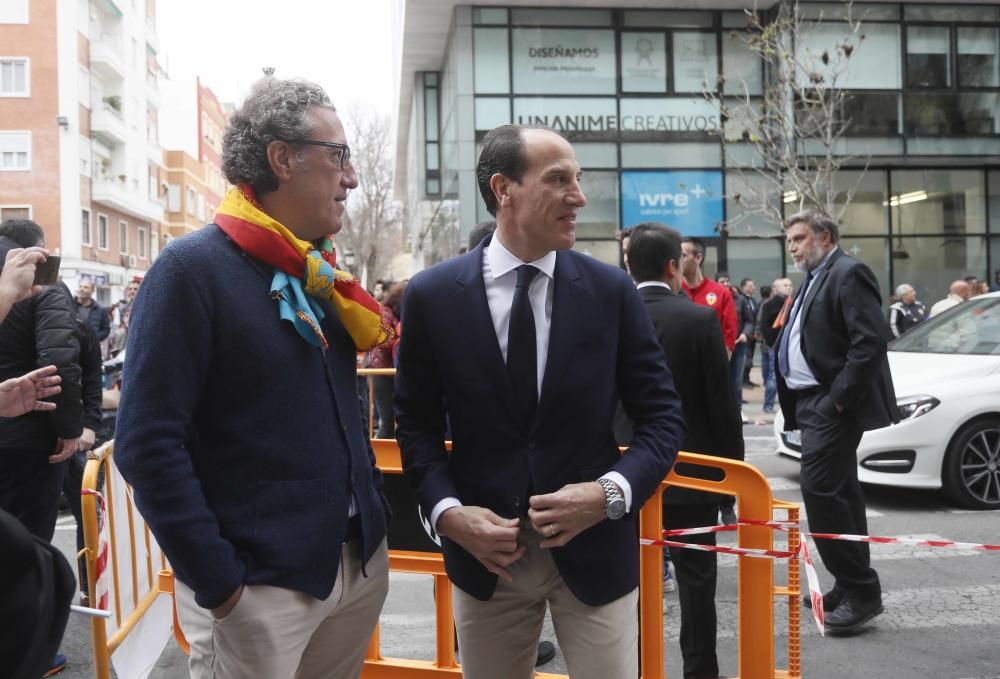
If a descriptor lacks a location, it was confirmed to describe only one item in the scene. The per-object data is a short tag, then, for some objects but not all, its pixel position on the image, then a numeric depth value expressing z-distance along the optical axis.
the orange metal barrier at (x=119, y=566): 3.19
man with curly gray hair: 1.92
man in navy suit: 2.30
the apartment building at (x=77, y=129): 36.34
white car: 7.07
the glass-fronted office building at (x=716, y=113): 20.44
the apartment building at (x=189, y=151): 59.44
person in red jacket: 7.29
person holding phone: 4.30
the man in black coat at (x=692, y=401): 3.93
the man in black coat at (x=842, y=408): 4.72
